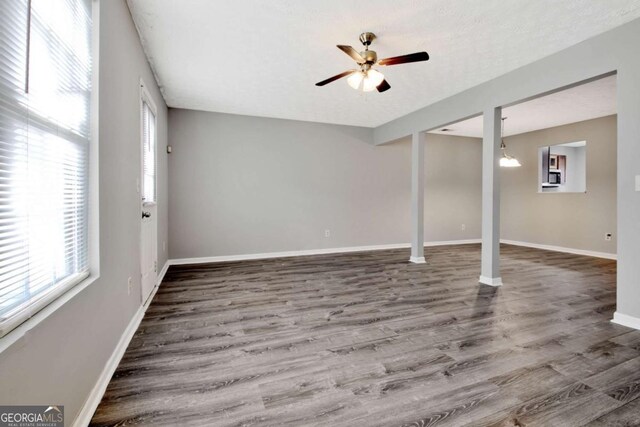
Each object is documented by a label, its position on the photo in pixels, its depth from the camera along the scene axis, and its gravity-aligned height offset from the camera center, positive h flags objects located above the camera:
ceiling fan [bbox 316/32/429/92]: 2.46 +1.31
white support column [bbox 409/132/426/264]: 4.88 +0.24
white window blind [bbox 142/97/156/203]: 2.92 +0.63
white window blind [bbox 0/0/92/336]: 0.92 +0.22
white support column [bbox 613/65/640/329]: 2.40 +0.12
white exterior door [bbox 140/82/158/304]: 2.73 +0.10
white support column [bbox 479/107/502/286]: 3.60 +0.21
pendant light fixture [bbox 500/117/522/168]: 5.57 +0.97
